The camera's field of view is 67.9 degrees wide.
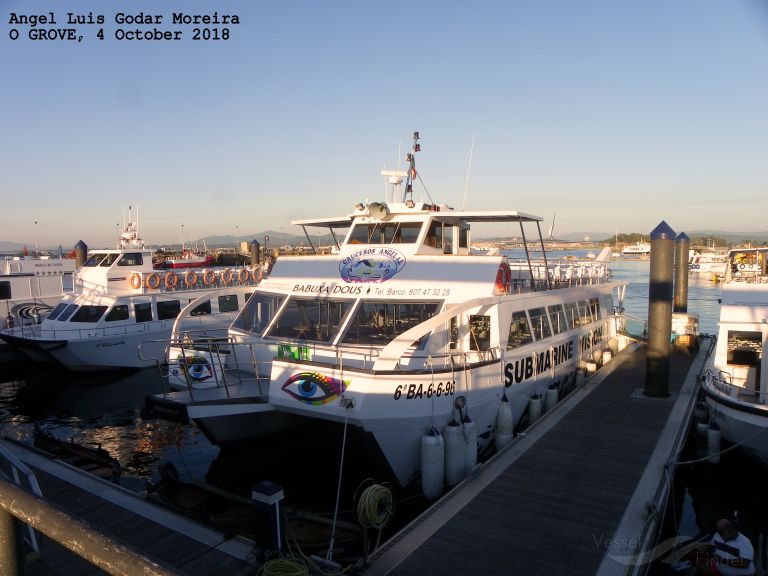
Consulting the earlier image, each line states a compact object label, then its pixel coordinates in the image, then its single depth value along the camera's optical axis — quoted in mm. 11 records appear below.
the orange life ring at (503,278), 10657
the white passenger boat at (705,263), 80188
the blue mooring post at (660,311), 12781
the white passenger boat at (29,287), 25109
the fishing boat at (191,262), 31969
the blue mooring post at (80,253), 28844
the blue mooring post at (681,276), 23344
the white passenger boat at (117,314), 20141
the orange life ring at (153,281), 21922
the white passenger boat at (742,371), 10378
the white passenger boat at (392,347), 8594
